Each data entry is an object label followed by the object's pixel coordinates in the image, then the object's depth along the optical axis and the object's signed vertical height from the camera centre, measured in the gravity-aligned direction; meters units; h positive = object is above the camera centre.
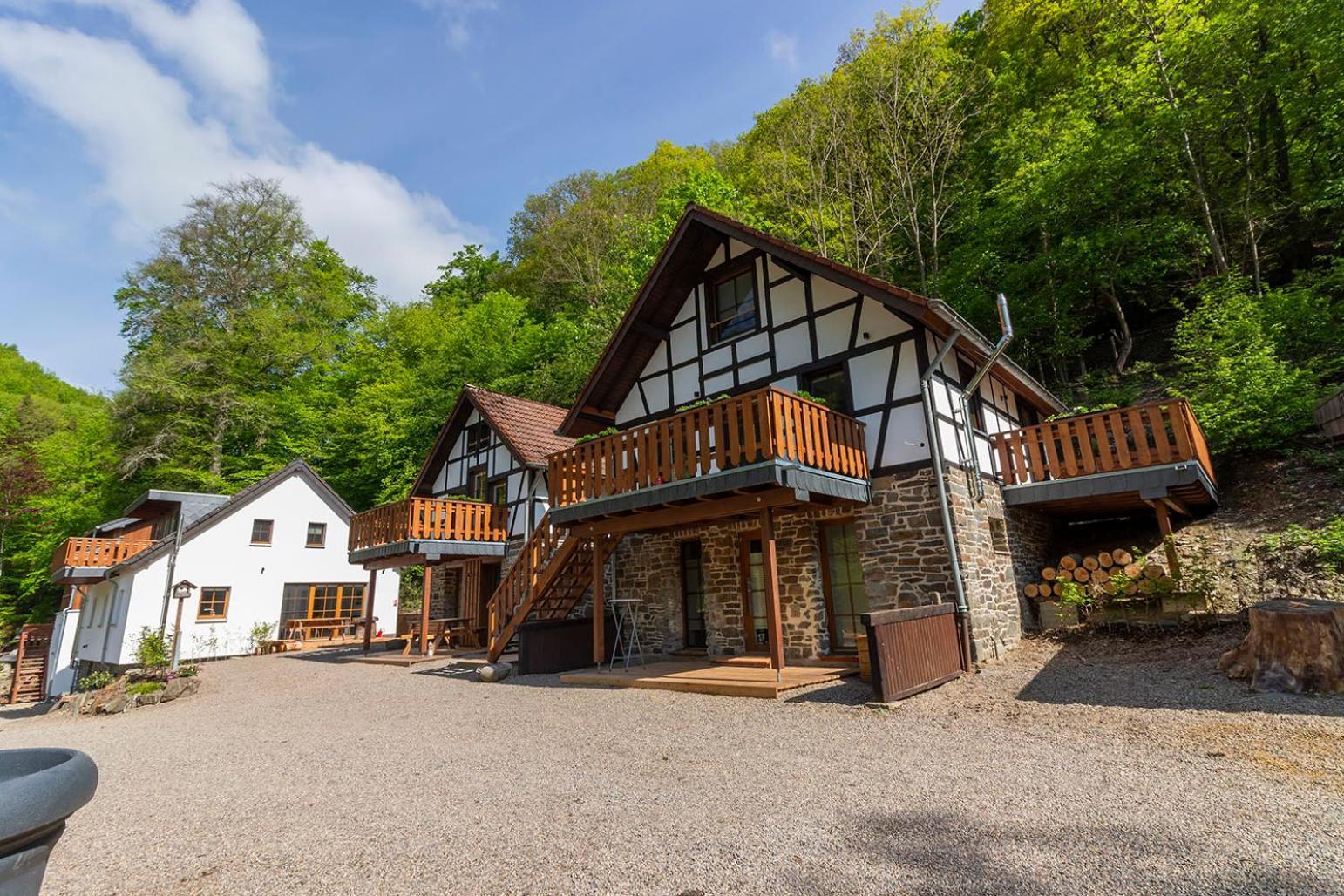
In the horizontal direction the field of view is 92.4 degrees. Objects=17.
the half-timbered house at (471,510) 14.87 +2.46
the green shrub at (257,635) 19.86 -0.25
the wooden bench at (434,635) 14.73 -0.45
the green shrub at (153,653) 14.81 -0.45
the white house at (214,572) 18.88 +1.77
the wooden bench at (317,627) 20.75 -0.13
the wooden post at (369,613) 15.84 +0.17
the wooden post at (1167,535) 8.76 +0.51
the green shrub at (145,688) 11.46 -0.95
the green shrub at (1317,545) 8.12 +0.26
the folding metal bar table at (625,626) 11.49 -0.38
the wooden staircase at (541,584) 11.66 +0.47
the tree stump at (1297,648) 5.77 -0.74
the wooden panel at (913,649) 6.66 -0.68
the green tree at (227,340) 25.33 +12.04
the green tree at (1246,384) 11.77 +3.35
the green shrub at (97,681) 14.60 -0.99
